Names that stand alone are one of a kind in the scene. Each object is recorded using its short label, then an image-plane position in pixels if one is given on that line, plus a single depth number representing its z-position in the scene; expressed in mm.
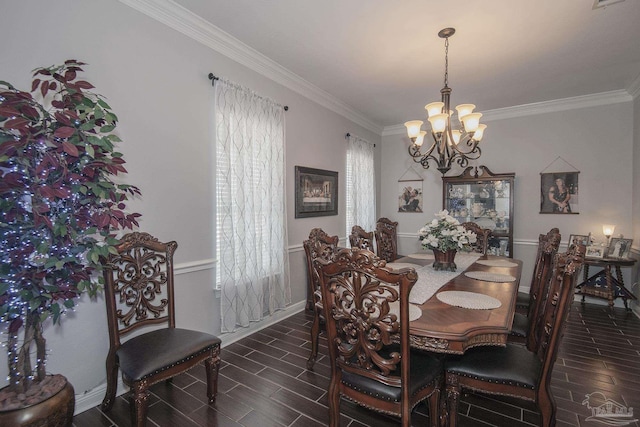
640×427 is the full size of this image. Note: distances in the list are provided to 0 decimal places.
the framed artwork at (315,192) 3904
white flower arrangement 2625
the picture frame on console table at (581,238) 4207
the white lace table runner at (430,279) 1980
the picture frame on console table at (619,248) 3867
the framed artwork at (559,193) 4422
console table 3777
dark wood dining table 1427
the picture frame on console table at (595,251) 3986
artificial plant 1273
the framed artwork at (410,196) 5676
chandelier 2533
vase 2756
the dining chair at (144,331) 1712
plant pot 1252
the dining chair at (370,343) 1368
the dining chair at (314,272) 2271
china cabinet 4727
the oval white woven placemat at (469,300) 1770
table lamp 4035
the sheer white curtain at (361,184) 4953
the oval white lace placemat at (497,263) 2962
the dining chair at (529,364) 1469
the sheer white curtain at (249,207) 2854
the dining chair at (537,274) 2391
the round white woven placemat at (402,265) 2845
